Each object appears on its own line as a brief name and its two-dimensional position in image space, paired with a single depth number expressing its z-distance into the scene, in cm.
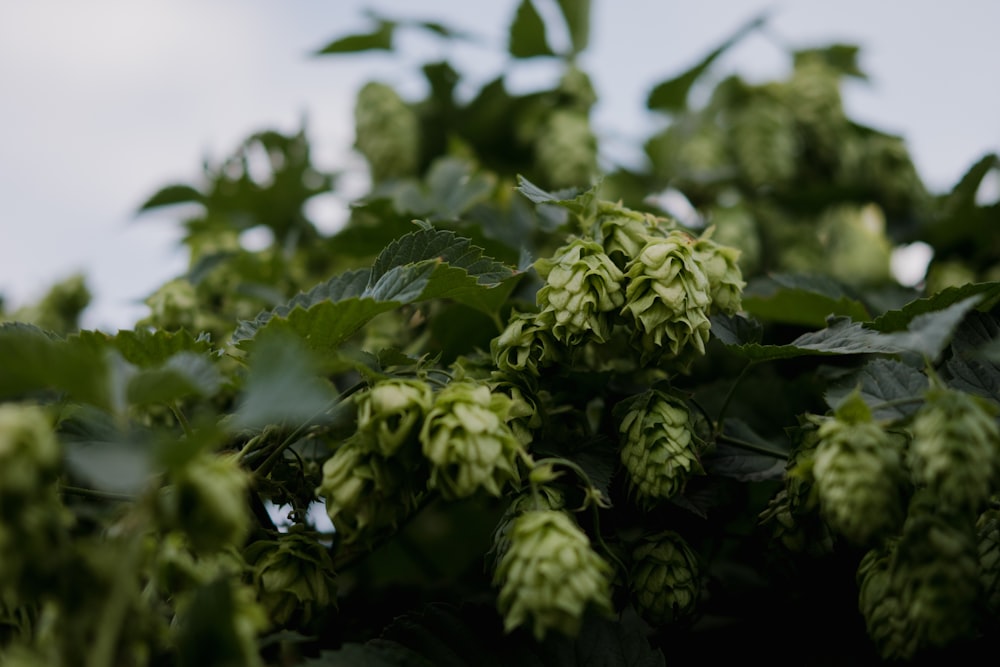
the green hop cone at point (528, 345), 70
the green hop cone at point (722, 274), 73
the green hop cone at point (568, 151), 104
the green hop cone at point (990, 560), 66
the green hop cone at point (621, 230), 73
